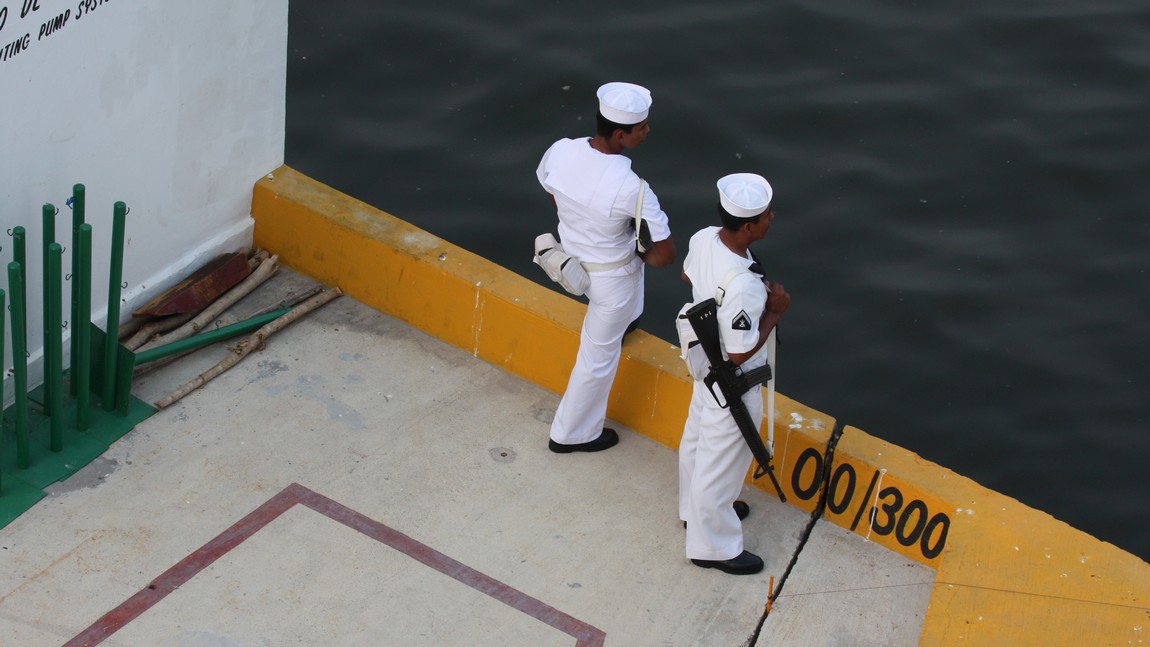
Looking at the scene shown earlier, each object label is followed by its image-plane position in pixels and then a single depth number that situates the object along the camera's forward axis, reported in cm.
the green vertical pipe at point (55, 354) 1179
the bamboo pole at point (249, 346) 1342
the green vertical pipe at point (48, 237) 1172
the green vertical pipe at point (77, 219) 1203
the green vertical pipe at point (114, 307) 1223
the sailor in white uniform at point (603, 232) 1216
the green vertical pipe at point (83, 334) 1195
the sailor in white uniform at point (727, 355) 1116
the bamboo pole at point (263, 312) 1370
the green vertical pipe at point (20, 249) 1149
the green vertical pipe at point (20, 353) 1140
